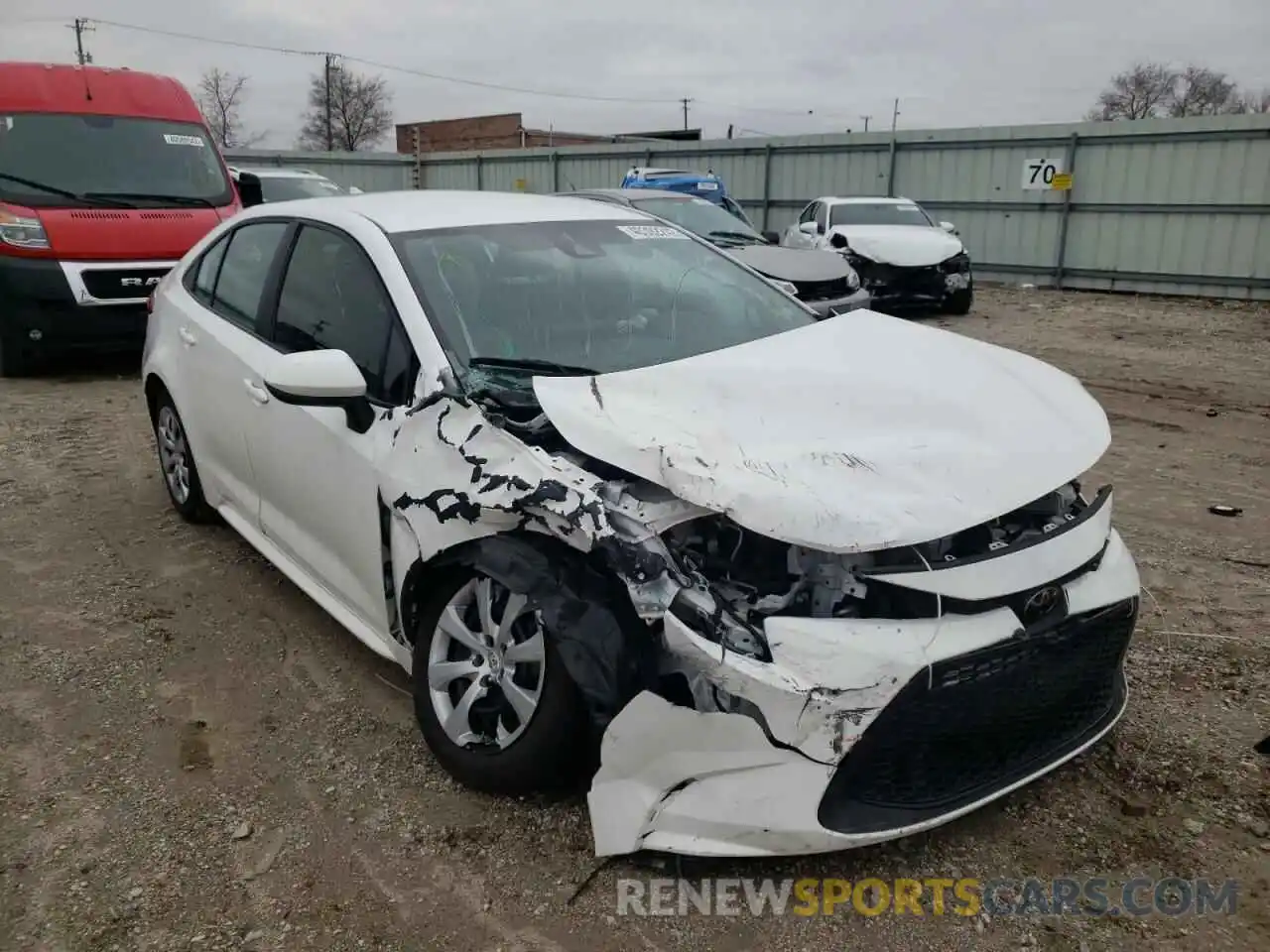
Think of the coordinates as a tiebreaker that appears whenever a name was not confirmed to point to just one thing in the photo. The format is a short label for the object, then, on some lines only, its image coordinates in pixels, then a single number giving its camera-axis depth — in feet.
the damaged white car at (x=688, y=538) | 7.38
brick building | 156.25
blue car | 48.39
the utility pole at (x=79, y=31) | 180.86
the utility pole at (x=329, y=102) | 194.80
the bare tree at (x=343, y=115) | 198.90
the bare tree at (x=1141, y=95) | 169.48
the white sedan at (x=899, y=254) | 41.14
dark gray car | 28.37
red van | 26.35
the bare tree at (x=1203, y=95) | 162.50
